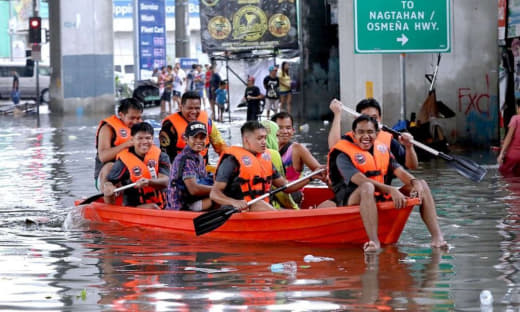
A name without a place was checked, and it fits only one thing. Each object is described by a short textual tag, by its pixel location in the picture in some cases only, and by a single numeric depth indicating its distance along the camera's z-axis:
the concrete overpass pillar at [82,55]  38.62
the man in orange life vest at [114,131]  12.30
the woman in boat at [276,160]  11.09
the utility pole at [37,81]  37.88
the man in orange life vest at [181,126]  12.47
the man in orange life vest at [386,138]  10.47
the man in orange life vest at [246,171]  10.36
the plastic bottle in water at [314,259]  9.38
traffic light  38.16
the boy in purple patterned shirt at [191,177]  10.99
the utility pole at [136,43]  42.71
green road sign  17.39
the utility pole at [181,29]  48.81
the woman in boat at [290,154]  11.35
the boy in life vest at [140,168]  11.55
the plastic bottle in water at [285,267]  8.82
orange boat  9.82
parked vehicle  47.34
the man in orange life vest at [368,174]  9.67
